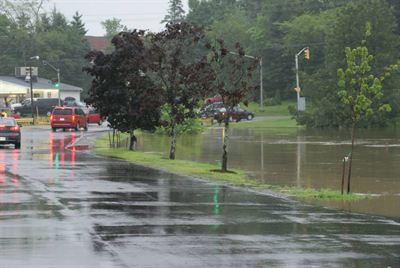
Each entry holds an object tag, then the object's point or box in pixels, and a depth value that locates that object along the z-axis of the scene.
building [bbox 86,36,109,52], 187.18
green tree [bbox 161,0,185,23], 177.62
